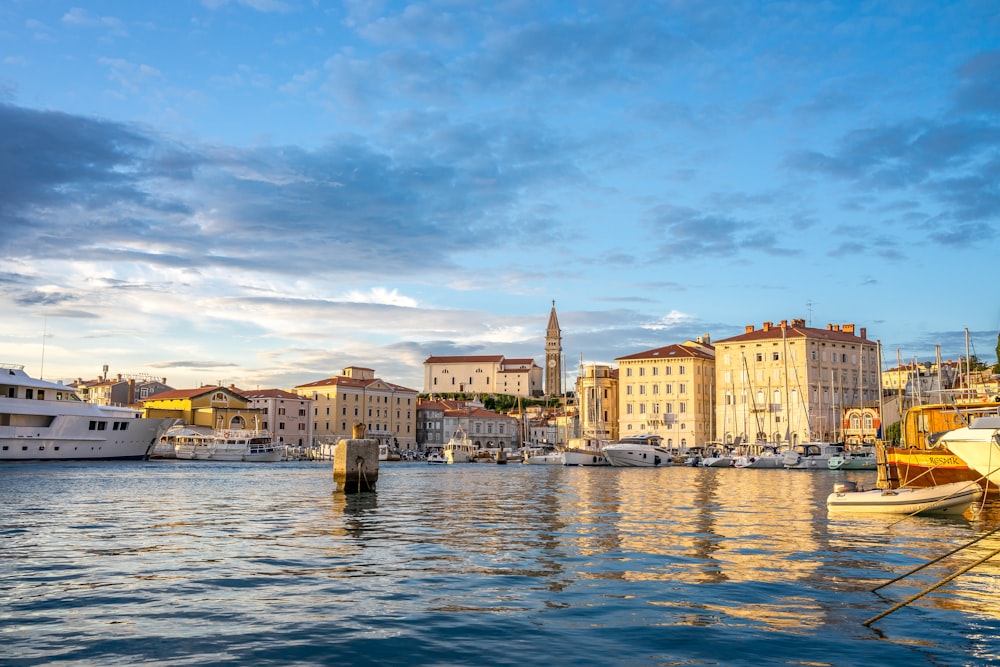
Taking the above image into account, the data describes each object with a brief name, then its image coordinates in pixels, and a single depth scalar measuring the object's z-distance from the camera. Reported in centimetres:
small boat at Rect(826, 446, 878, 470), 7712
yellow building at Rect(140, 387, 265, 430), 11338
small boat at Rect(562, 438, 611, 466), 9219
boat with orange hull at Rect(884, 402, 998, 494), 3155
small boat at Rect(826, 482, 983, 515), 2475
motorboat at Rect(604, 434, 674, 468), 8825
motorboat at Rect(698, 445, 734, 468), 8706
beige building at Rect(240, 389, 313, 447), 12756
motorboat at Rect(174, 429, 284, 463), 9638
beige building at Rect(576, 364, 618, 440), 12062
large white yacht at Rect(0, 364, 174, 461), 6769
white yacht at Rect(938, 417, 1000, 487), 2436
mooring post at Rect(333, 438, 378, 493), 3178
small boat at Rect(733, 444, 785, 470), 8344
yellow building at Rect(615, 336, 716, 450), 11144
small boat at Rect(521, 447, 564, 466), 9879
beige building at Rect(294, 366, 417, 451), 13512
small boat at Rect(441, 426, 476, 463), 10831
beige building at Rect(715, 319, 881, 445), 10306
